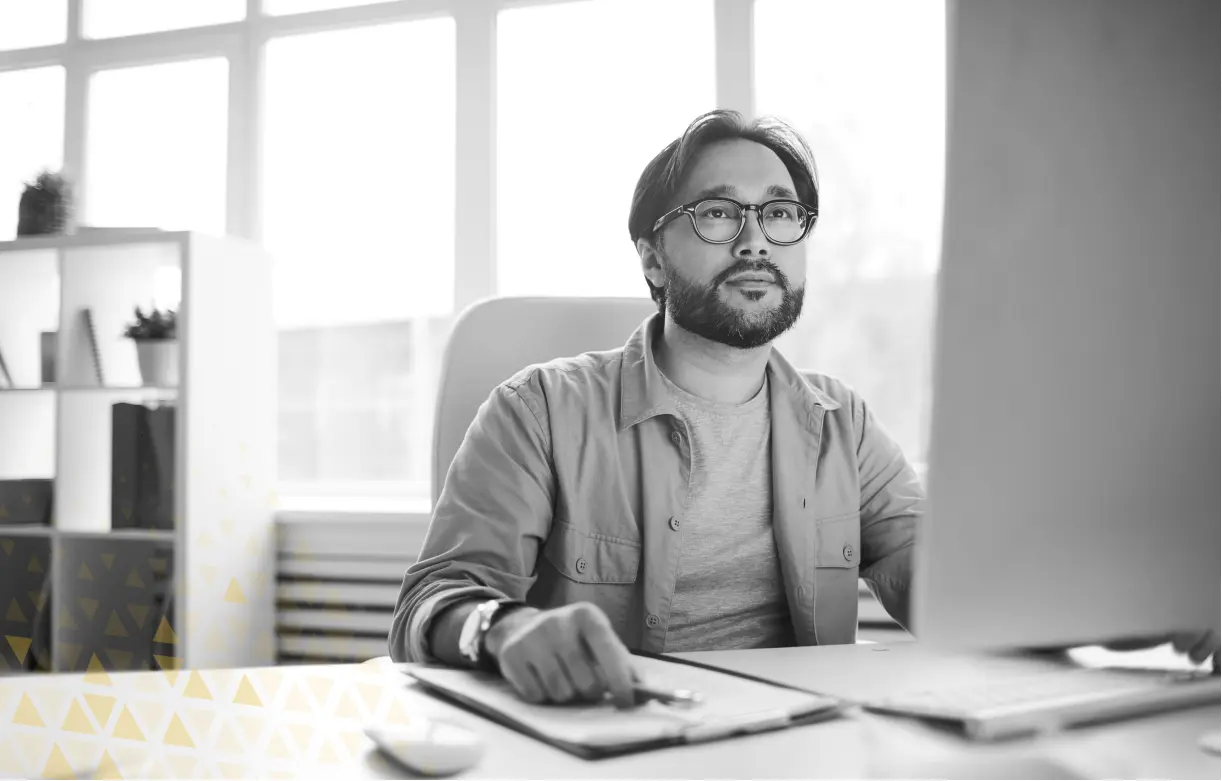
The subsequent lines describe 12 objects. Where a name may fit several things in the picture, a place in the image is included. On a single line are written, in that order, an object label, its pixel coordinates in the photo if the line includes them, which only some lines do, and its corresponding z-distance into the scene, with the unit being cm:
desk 52
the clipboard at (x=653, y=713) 55
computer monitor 33
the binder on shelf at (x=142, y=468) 246
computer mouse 51
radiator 262
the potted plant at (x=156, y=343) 244
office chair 128
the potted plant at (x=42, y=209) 265
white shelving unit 245
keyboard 55
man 116
